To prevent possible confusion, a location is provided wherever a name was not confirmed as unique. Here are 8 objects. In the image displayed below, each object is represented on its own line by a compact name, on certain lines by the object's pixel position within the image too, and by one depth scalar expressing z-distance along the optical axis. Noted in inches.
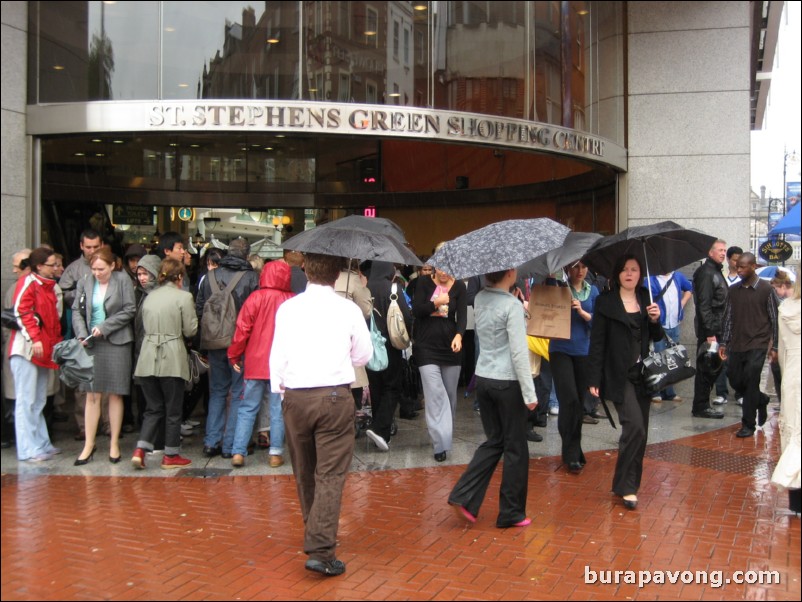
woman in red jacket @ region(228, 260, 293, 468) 314.3
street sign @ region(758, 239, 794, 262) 1017.7
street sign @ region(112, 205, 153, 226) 562.9
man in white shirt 208.2
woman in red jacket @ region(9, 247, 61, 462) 293.3
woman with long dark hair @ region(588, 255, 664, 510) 264.8
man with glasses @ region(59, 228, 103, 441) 343.6
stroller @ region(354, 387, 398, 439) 359.3
